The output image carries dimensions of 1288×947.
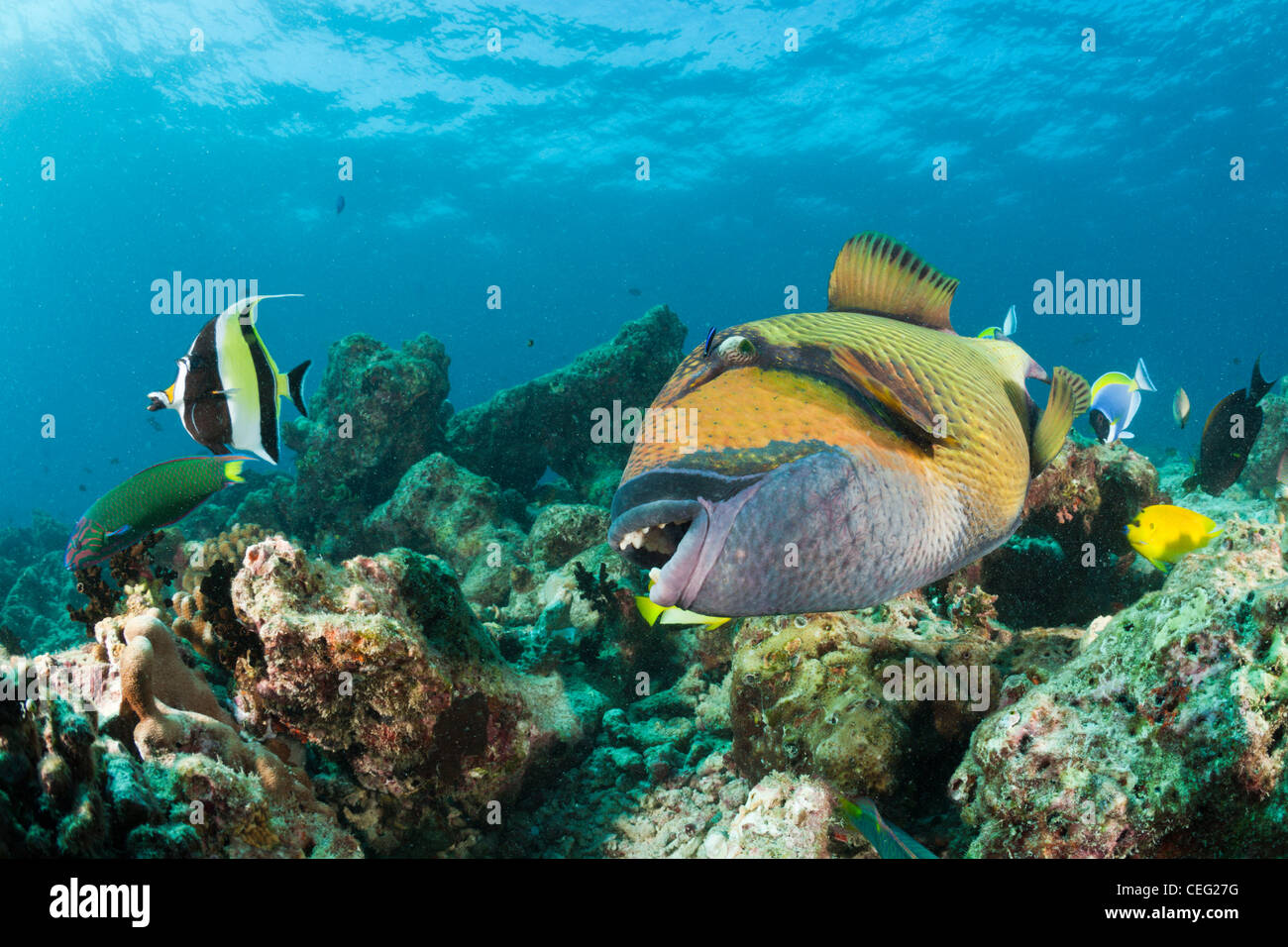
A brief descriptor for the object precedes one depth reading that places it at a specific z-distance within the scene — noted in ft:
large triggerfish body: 2.70
